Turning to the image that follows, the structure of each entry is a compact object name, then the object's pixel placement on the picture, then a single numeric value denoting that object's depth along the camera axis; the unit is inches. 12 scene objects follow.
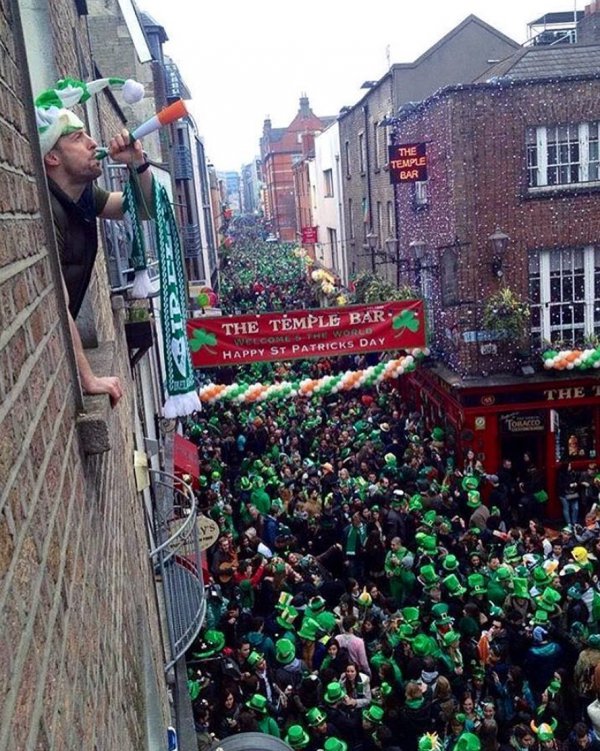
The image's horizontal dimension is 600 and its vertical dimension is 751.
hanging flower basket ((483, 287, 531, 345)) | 685.3
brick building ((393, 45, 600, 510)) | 697.0
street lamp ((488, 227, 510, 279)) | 692.7
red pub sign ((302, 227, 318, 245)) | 1824.6
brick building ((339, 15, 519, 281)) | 938.7
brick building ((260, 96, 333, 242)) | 3582.4
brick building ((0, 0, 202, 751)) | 62.9
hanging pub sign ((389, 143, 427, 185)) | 757.9
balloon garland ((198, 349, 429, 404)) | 715.4
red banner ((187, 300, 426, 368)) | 629.0
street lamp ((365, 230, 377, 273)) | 965.8
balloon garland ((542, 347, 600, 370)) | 680.4
